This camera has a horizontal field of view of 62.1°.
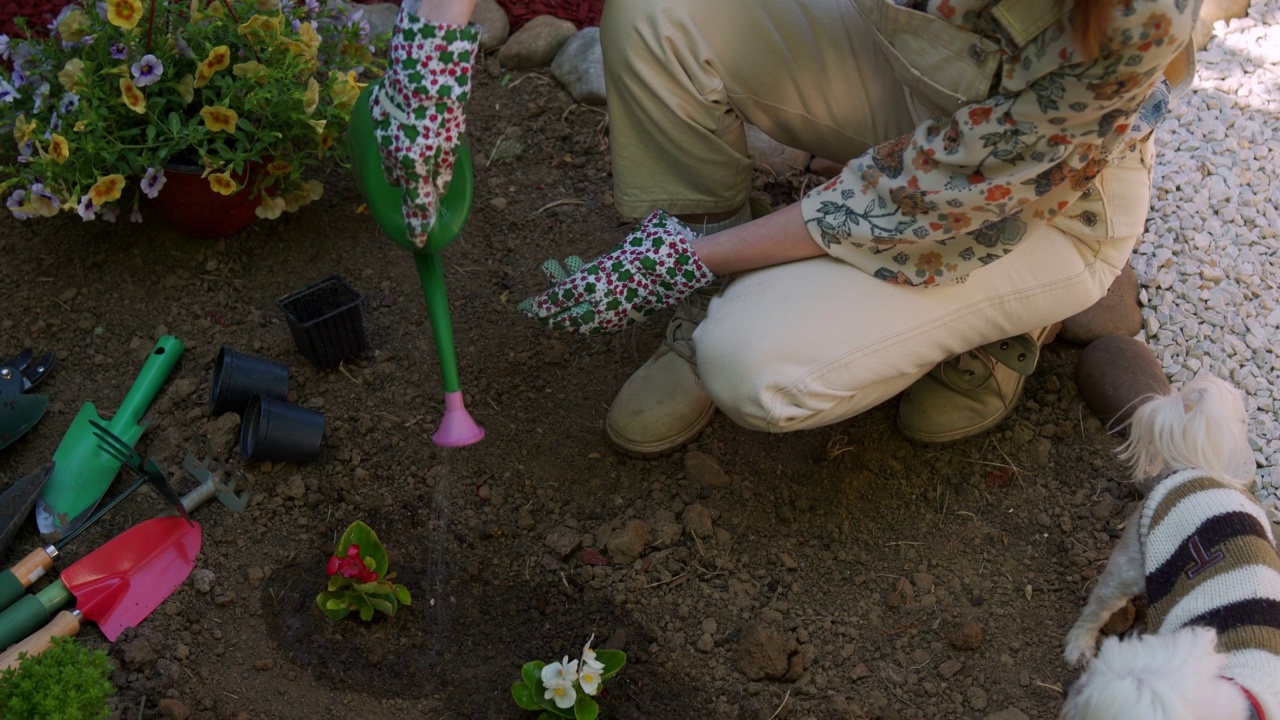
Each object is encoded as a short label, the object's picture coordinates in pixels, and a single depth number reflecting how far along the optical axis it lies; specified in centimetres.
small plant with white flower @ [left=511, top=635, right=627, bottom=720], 161
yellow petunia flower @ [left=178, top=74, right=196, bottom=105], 213
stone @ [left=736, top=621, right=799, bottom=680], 177
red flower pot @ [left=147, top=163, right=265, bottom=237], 220
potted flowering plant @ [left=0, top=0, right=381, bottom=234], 209
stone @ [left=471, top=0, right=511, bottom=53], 288
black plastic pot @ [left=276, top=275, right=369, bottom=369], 210
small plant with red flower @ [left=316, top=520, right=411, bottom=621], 172
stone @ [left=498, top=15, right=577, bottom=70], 284
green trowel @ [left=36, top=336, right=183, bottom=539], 192
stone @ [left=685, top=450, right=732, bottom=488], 205
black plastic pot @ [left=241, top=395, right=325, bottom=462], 196
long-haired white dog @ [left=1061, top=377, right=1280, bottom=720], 126
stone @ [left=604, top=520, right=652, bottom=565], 192
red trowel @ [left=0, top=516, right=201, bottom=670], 173
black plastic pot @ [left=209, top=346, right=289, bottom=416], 206
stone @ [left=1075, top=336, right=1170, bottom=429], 212
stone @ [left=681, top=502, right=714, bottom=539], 197
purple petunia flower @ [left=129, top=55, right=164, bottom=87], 206
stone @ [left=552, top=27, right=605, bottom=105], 276
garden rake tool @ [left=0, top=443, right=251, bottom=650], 173
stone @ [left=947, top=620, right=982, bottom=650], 181
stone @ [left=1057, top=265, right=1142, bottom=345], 226
